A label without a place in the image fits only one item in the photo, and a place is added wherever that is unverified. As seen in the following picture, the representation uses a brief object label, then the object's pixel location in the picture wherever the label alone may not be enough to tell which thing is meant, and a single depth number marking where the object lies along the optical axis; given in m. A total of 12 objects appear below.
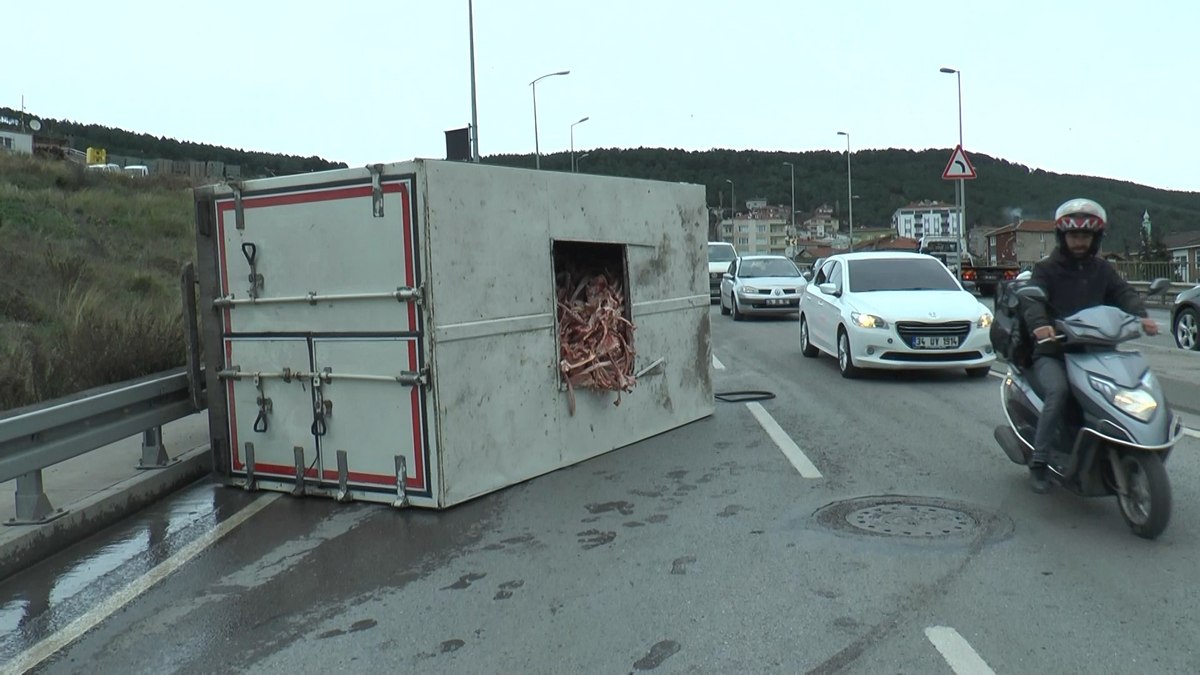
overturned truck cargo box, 7.25
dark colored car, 16.48
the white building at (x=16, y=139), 61.96
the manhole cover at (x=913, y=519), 6.20
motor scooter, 5.80
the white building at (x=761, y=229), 134.00
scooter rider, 6.39
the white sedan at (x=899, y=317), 12.77
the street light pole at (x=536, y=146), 39.66
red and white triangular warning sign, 29.95
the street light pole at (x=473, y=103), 28.79
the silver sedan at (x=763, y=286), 24.78
